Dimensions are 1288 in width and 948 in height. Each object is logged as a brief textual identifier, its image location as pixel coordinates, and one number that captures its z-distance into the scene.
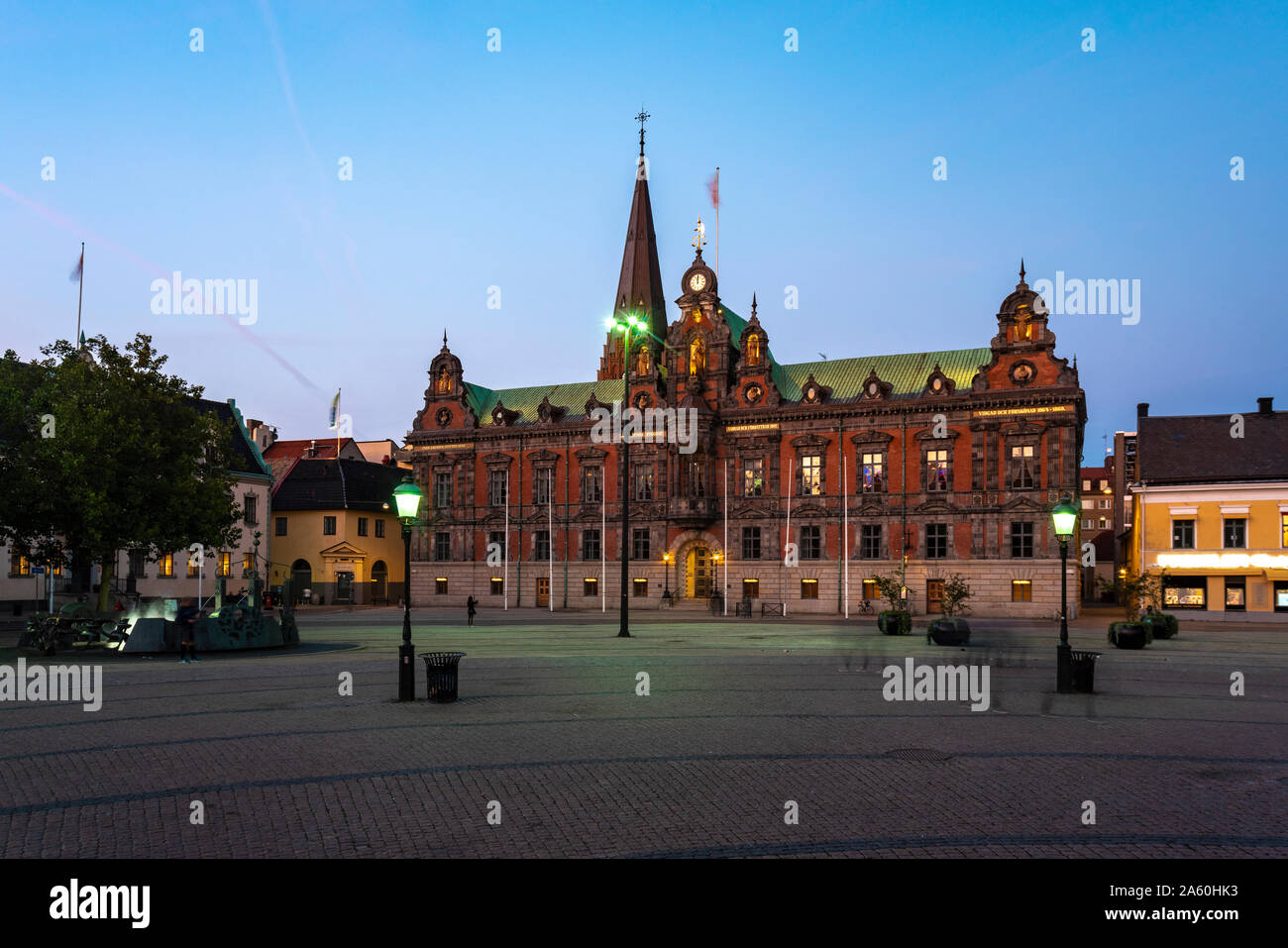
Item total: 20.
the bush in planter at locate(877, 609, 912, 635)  40.19
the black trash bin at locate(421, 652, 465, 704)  18.97
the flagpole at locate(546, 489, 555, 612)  71.84
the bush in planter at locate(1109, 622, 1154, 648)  33.72
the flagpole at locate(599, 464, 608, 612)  69.00
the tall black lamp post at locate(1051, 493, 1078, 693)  20.98
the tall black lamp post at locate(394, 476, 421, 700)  19.25
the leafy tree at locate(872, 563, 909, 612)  42.25
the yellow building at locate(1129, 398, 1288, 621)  58.34
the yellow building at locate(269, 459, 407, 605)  77.06
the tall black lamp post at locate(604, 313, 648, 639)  38.04
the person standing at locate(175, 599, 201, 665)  27.38
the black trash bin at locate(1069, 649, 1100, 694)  21.12
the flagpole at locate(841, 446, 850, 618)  63.09
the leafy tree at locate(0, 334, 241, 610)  38.06
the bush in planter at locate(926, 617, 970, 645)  34.00
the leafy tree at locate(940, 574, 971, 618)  43.59
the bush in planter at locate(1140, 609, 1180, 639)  39.56
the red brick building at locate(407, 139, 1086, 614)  60.06
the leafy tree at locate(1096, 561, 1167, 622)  42.06
